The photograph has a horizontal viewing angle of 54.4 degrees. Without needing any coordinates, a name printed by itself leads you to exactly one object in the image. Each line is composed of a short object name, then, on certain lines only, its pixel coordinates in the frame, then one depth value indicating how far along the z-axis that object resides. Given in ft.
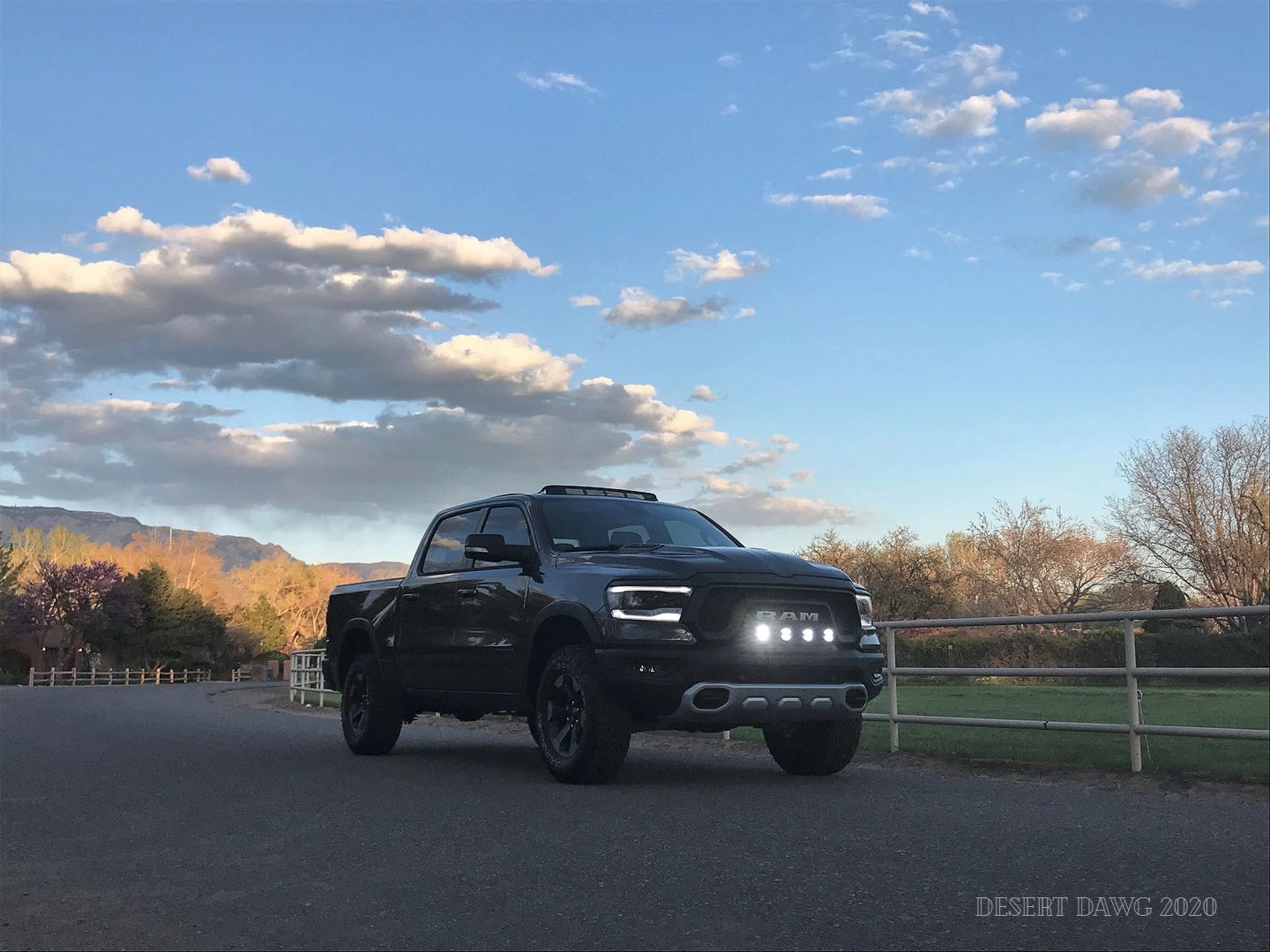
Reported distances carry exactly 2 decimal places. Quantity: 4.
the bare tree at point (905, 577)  186.60
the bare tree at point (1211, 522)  155.12
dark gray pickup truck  25.85
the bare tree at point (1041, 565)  184.03
